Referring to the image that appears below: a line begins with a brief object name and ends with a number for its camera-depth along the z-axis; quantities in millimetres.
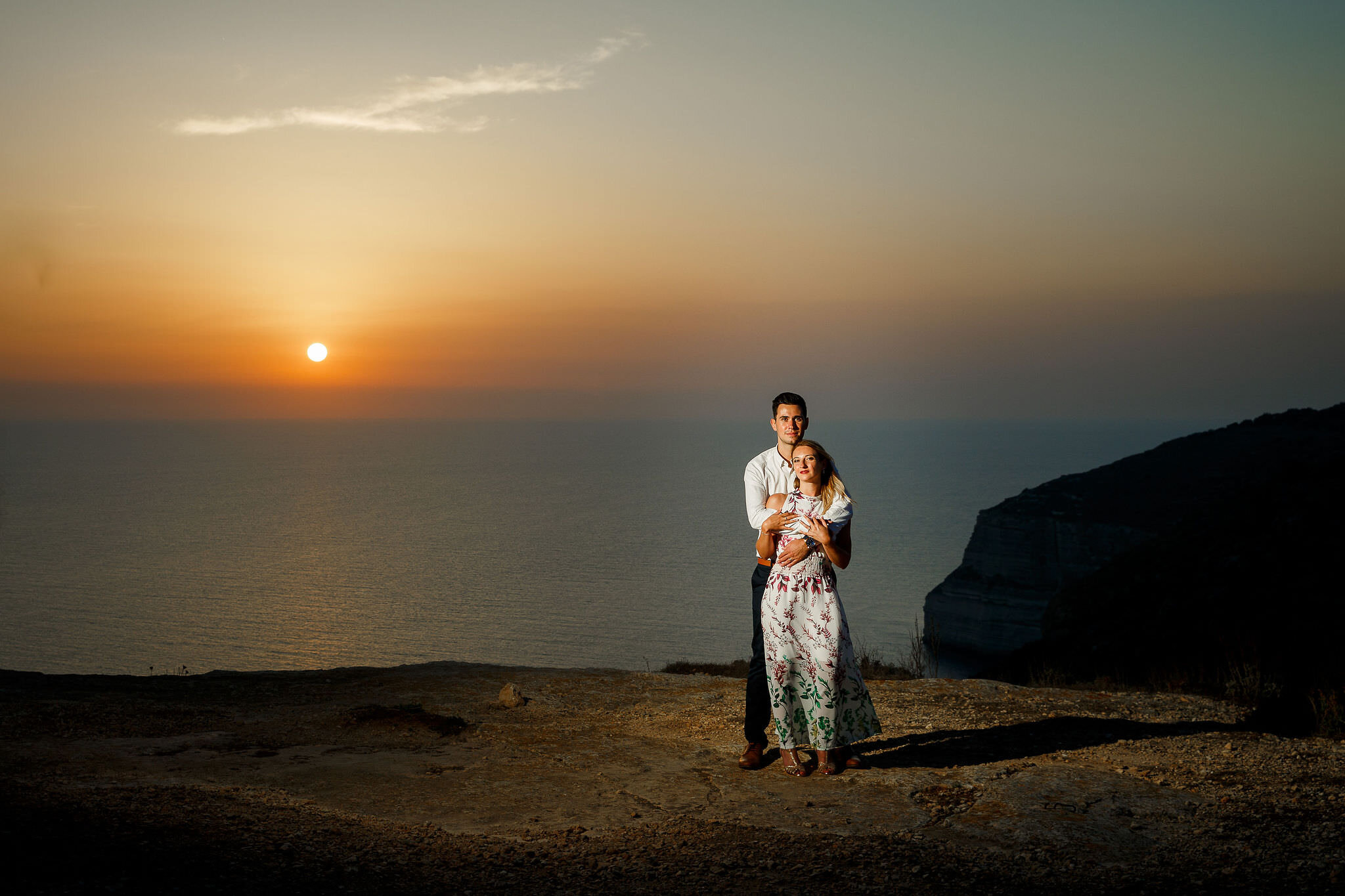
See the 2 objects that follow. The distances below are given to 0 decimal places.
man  5707
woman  5629
